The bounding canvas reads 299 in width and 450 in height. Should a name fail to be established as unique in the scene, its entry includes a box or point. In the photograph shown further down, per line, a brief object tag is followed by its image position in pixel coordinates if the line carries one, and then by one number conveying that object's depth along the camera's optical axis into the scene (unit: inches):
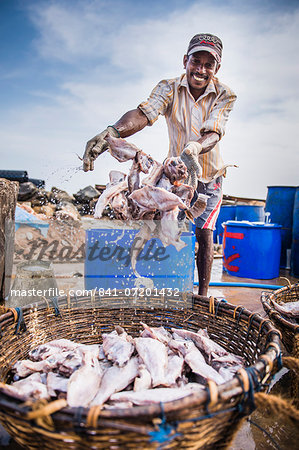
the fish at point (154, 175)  79.9
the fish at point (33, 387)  50.9
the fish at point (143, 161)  79.7
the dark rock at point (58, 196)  489.8
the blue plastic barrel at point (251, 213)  341.7
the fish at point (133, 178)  81.2
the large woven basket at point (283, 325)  68.4
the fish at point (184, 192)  79.4
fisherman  107.7
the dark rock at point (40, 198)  453.7
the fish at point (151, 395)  48.0
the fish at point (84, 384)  48.8
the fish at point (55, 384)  53.5
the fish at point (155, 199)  72.6
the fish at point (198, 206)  91.1
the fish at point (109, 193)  80.9
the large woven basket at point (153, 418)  34.5
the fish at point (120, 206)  79.5
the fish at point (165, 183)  78.5
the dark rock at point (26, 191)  434.8
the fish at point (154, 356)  57.5
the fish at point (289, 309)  84.5
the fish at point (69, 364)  58.8
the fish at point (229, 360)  64.9
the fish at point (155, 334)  73.0
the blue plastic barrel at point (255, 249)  217.2
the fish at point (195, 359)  60.1
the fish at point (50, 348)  66.4
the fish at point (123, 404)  49.1
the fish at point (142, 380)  55.1
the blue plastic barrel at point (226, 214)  401.4
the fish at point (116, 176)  85.8
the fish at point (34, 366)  61.1
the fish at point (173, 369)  57.7
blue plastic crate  105.9
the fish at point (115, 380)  52.3
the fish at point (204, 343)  68.9
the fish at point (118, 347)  62.6
